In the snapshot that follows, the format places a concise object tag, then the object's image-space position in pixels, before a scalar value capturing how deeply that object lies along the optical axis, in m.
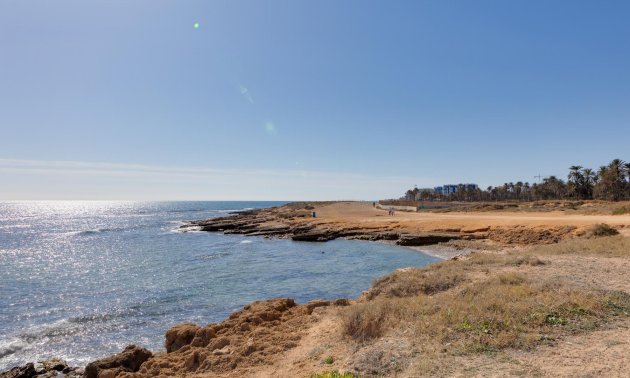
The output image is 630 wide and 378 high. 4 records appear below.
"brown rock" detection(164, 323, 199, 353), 11.84
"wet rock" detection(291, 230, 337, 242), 46.12
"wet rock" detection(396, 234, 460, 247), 37.56
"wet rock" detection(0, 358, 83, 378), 11.45
